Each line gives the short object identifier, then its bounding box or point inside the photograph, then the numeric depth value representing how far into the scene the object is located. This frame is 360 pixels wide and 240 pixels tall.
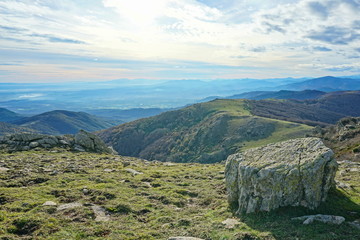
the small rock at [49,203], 18.13
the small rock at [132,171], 33.55
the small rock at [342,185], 22.44
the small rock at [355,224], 14.25
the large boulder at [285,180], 16.52
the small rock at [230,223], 15.59
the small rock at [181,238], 13.66
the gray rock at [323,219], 14.78
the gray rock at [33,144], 47.27
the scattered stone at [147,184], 27.05
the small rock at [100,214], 16.94
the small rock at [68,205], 17.73
